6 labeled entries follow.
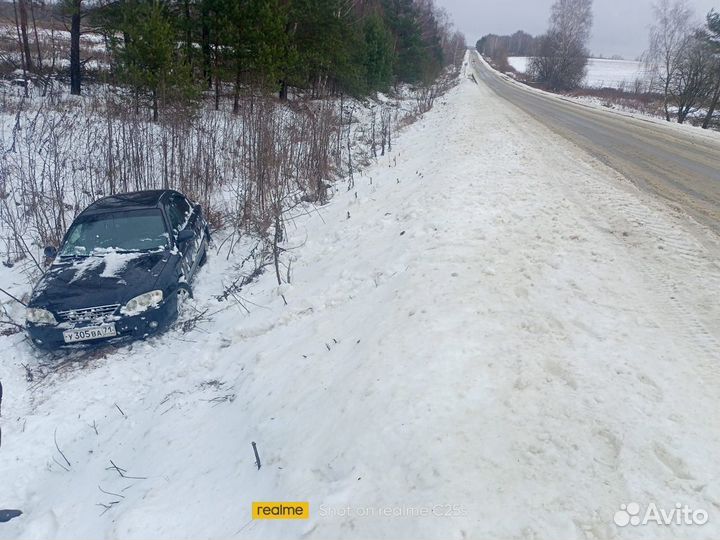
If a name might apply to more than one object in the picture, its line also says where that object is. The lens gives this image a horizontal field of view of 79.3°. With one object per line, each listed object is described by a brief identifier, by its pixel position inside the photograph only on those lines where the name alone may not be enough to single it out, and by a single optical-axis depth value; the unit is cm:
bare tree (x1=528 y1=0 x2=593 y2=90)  5188
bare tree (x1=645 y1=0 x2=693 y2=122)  3711
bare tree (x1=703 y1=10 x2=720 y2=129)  2355
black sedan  498
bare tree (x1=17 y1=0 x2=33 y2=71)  1686
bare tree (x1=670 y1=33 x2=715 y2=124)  2381
